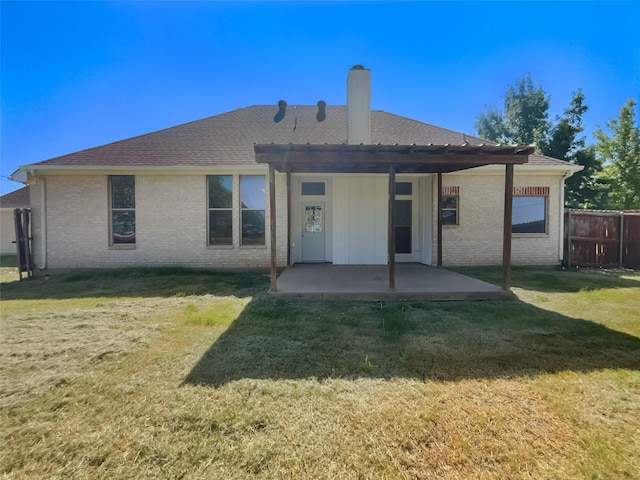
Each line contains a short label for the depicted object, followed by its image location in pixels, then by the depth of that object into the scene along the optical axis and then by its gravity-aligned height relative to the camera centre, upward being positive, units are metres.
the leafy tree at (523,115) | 25.09 +9.67
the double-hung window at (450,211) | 10.26 +0.63
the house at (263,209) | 9.63 +0.68
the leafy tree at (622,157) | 20.34 +5.11
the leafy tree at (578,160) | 21.17 +4.78
